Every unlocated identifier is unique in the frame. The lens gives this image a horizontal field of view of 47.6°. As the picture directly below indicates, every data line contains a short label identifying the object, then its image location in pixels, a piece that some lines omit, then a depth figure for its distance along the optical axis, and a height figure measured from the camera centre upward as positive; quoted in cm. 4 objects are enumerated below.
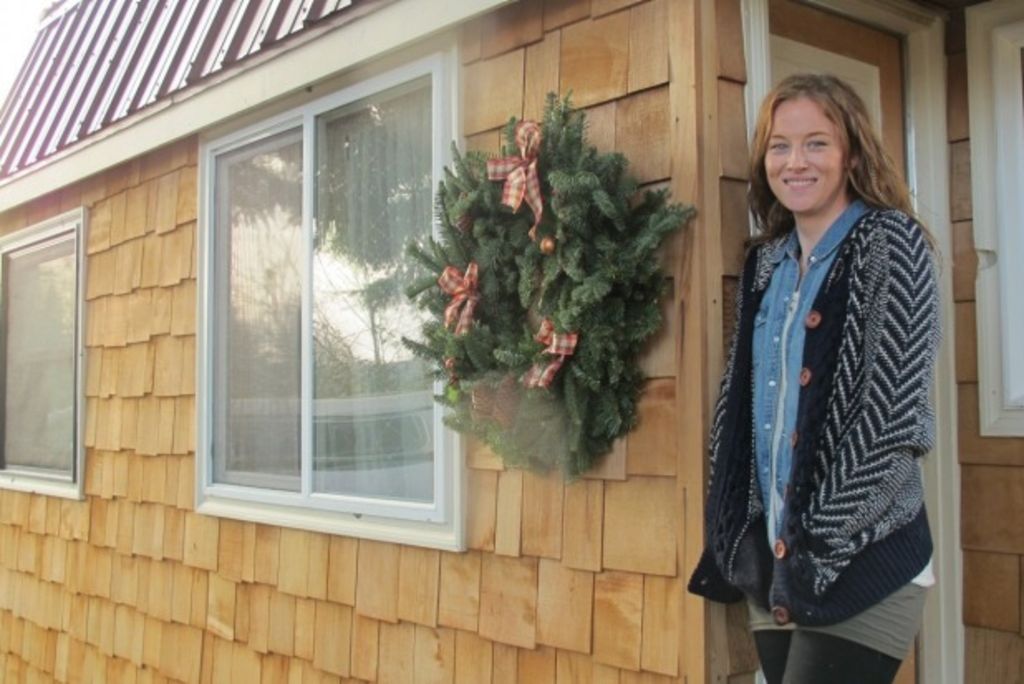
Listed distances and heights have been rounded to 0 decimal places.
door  266 +83
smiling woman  188 -1
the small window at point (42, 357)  505 +24
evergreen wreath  236 +25
